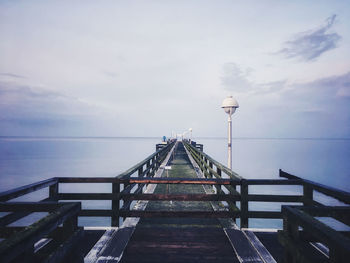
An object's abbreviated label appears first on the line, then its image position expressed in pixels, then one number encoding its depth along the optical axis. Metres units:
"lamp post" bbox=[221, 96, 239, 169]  8.29
